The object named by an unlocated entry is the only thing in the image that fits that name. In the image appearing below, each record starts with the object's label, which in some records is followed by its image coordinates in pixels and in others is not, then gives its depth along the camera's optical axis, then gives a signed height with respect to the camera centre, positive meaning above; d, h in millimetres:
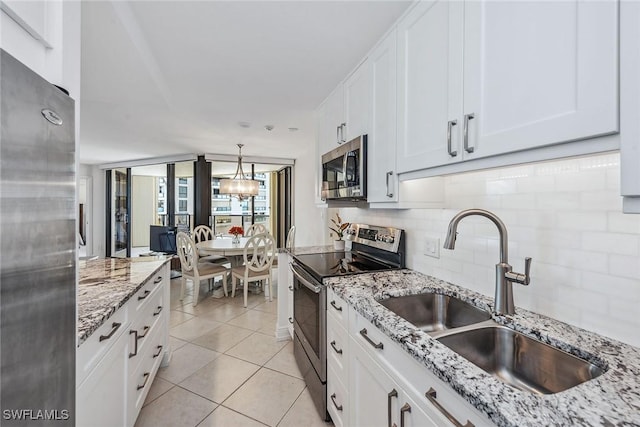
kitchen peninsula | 1021 -598
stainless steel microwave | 1710 +273
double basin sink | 839 -486
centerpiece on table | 4355 -347
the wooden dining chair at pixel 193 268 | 3574 -798
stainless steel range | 1648 -448
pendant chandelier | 4285 +363
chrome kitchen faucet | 1025 -229
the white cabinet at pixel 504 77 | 654 +415
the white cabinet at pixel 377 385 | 761 -615
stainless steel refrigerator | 524 -90
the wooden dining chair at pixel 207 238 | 4215 -512
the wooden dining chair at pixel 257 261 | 3580 -689
